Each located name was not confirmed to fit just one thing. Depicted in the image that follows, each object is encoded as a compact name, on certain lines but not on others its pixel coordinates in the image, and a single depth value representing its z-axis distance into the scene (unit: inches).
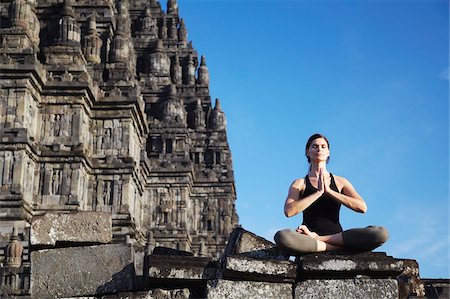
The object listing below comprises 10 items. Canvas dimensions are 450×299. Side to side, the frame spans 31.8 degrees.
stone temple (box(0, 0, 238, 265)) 1171.9
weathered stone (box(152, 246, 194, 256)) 375.2
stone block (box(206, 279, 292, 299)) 315.9
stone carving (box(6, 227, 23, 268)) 984.3
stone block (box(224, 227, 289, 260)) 334.3
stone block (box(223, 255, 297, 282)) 313.1
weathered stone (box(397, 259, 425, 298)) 338.0
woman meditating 321.1
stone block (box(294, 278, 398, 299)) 314.3
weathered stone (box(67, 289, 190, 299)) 326.0
